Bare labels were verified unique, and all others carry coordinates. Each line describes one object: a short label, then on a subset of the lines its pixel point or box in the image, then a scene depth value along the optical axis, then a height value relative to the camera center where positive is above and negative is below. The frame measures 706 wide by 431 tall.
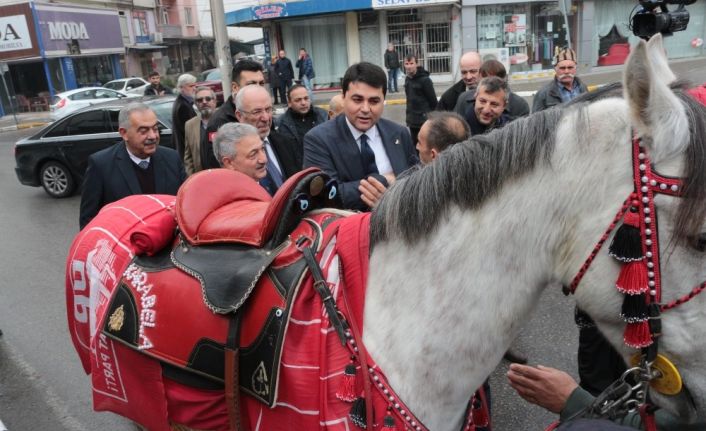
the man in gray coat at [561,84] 5.52 -0.25
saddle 1.47 -0.57
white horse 1.05 -0.38
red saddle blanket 1.39 -0.75
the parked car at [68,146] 8.69 -0.65
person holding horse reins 1.63 -1.01
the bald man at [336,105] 5.98 -0.27
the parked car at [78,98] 17.97 +0.17
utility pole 9.65 +0.87
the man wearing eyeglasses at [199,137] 4.69 -0.43
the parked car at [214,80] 16.34 +0.43
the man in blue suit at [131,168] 3.43 -0.45
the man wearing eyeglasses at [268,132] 3.91 -0.33
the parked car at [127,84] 22.05 +0.61
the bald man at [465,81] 5.76 -0.13
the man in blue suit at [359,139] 2.83 -0.31
